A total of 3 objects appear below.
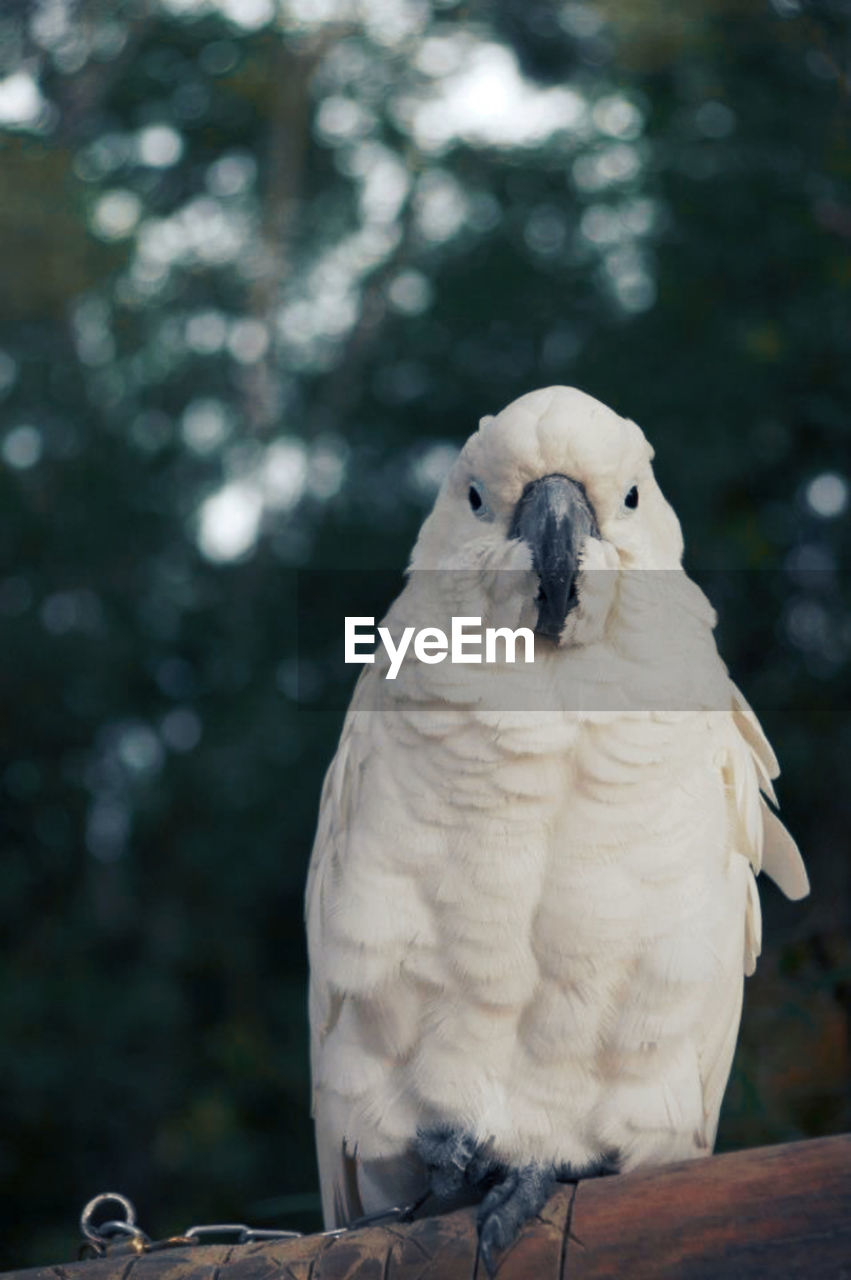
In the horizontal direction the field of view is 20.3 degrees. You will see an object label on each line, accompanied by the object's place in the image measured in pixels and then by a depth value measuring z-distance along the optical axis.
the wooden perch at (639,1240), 0.72
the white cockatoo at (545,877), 0.79
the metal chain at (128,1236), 0.79
